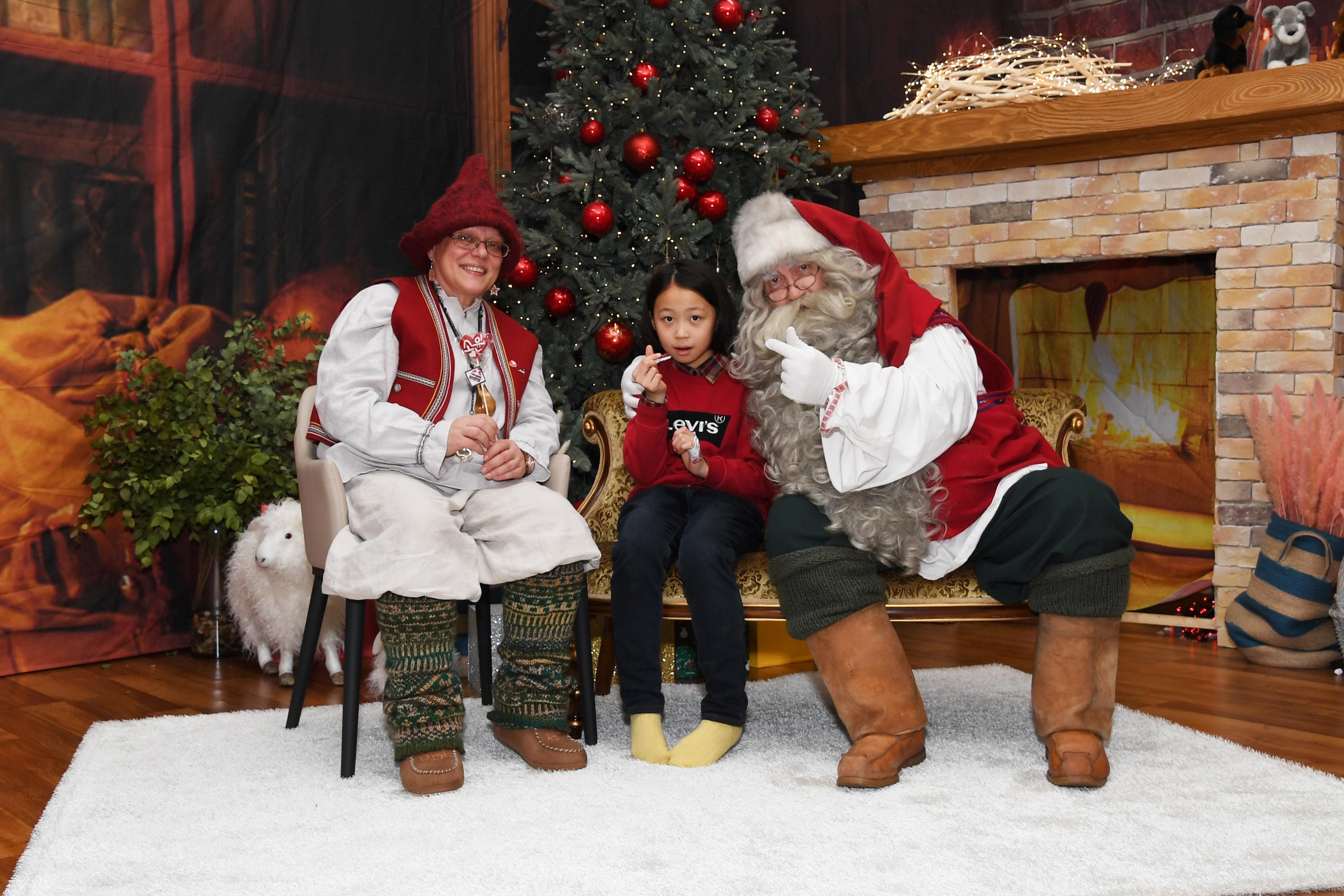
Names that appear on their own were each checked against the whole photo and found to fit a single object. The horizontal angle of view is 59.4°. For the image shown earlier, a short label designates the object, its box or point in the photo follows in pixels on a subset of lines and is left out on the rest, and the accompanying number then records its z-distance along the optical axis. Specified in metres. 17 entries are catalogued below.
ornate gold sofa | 2.66
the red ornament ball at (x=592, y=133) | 3.85
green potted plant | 3.55
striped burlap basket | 3.49
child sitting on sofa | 2.56
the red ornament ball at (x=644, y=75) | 3.84
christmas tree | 3.82
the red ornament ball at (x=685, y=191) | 3.84
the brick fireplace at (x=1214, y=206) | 3.72
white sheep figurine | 3.38
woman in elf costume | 2.40
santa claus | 2.42
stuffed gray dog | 3.71
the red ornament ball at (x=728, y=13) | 3.92
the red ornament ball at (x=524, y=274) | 3.79
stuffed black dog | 3.79
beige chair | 2.47
